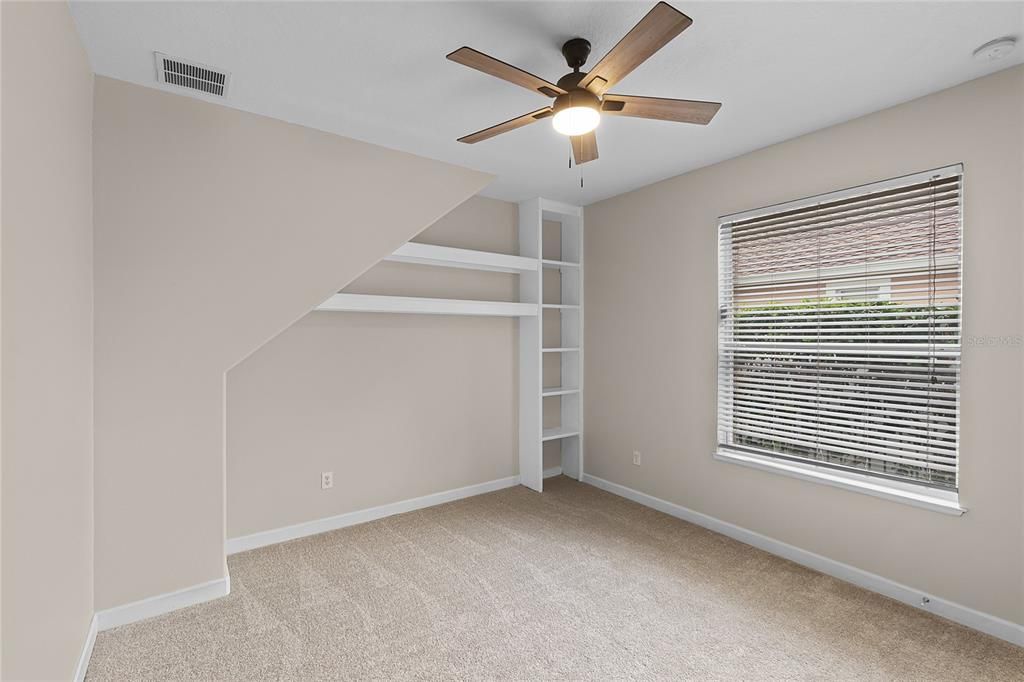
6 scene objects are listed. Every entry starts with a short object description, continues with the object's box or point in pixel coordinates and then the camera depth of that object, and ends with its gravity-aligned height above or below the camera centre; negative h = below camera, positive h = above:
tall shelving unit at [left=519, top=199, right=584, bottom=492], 4.32 -0.07
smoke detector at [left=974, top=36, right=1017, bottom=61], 2.05 +1.15
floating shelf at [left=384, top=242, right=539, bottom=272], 3.51 +0.55
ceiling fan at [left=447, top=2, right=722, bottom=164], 1.69 +0.94
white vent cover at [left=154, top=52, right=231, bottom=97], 2.24 +1.17
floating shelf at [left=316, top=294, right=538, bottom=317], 3.28 +0.19
